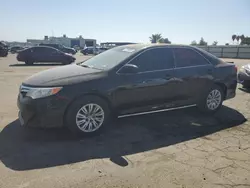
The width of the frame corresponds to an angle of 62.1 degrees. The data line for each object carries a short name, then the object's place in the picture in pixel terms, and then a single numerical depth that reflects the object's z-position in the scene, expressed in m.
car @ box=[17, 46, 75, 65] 15.45
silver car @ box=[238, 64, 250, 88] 7.13
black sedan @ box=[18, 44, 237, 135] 3.41
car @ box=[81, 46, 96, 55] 33.32
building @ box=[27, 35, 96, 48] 57.80
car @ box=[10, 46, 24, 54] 33.53
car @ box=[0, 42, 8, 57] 22.56
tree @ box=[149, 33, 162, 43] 62.85
